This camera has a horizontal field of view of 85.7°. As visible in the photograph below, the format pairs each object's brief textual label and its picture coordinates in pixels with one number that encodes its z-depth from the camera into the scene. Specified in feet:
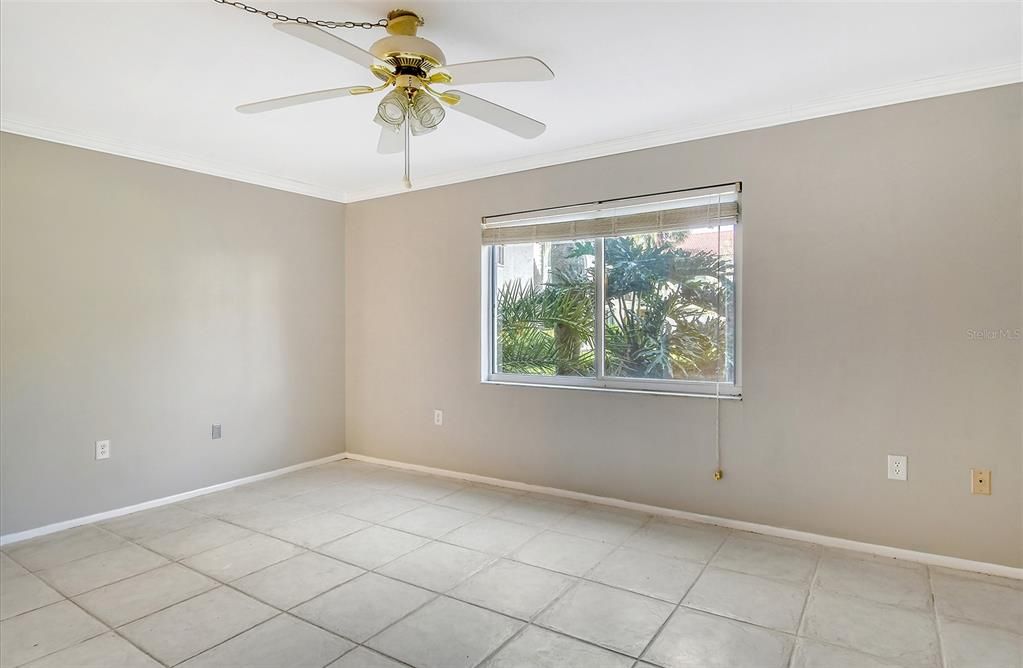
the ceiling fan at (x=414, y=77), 5.89
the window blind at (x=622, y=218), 10.23
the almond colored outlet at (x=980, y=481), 8.11
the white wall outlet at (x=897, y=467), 8.65
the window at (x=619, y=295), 10.37
